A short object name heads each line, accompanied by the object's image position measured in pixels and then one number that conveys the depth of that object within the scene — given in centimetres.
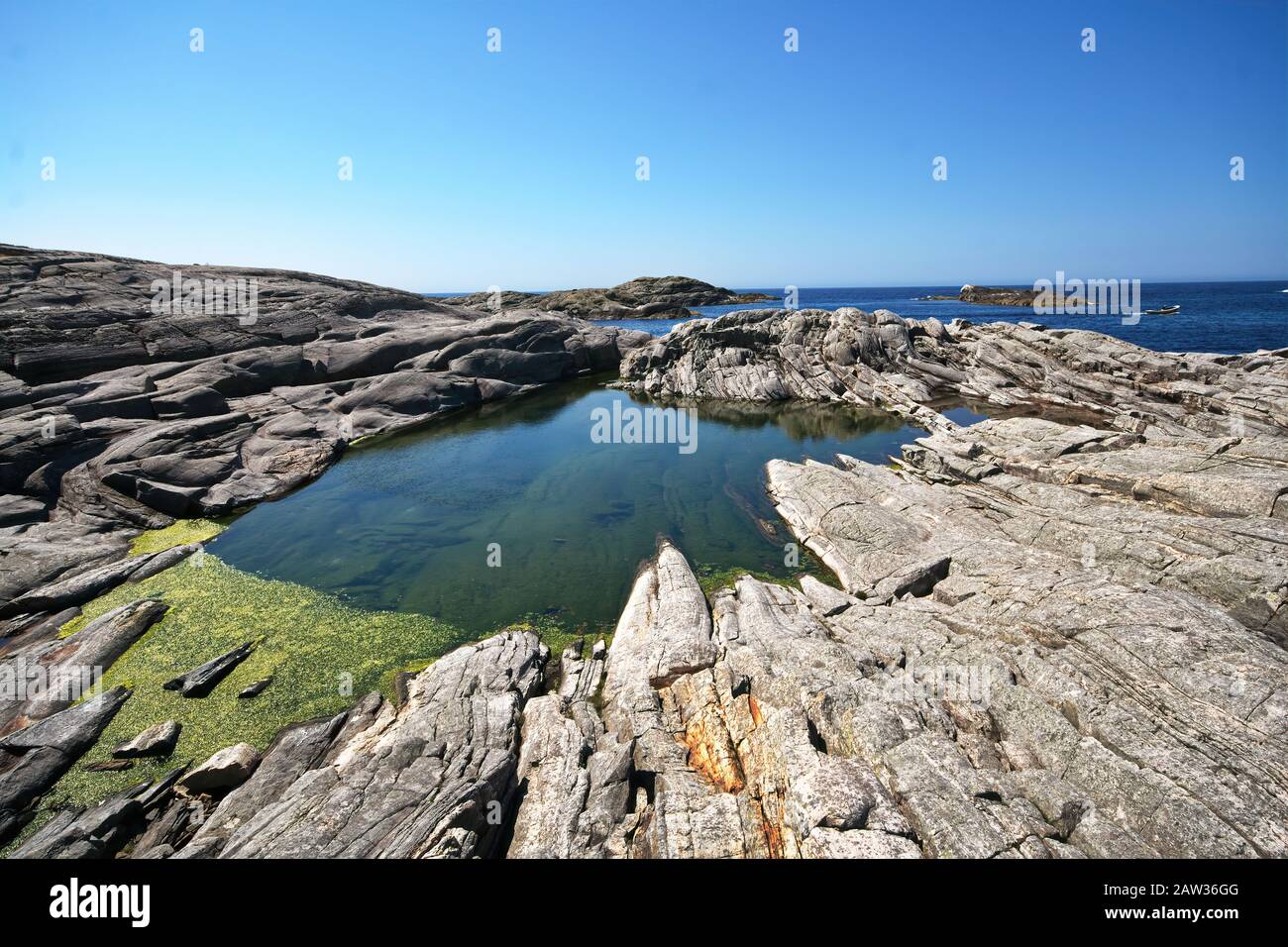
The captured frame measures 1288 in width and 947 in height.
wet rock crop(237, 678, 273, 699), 1559
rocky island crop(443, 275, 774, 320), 14488
